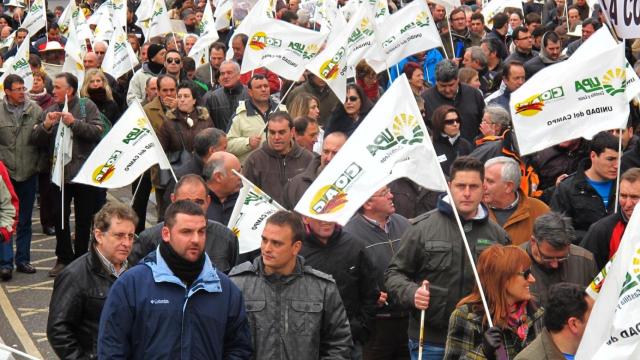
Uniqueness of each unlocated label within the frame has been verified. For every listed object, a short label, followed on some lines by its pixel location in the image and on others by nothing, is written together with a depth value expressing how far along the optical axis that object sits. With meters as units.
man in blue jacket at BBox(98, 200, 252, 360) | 12.39
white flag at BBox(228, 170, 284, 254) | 17.30
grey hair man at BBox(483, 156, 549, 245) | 17.03
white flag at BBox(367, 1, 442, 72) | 27.48
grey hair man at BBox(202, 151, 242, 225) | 18.34
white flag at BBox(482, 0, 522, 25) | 39.41
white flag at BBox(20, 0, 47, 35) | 42.00
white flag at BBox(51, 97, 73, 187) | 24.86
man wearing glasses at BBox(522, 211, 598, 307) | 14.65
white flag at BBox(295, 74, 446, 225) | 14.61
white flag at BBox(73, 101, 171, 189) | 20.48
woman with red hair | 12.96
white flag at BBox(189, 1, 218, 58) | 35.31
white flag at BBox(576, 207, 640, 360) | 10.14
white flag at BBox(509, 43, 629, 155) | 18.41
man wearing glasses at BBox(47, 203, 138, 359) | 14.12
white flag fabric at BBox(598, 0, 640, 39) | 19.53
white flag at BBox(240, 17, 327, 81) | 27.52
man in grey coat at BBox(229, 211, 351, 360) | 13.27
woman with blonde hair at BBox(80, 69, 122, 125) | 28.14
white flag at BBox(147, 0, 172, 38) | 38.19
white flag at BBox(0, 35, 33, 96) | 30.34
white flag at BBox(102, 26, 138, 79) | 35.34
